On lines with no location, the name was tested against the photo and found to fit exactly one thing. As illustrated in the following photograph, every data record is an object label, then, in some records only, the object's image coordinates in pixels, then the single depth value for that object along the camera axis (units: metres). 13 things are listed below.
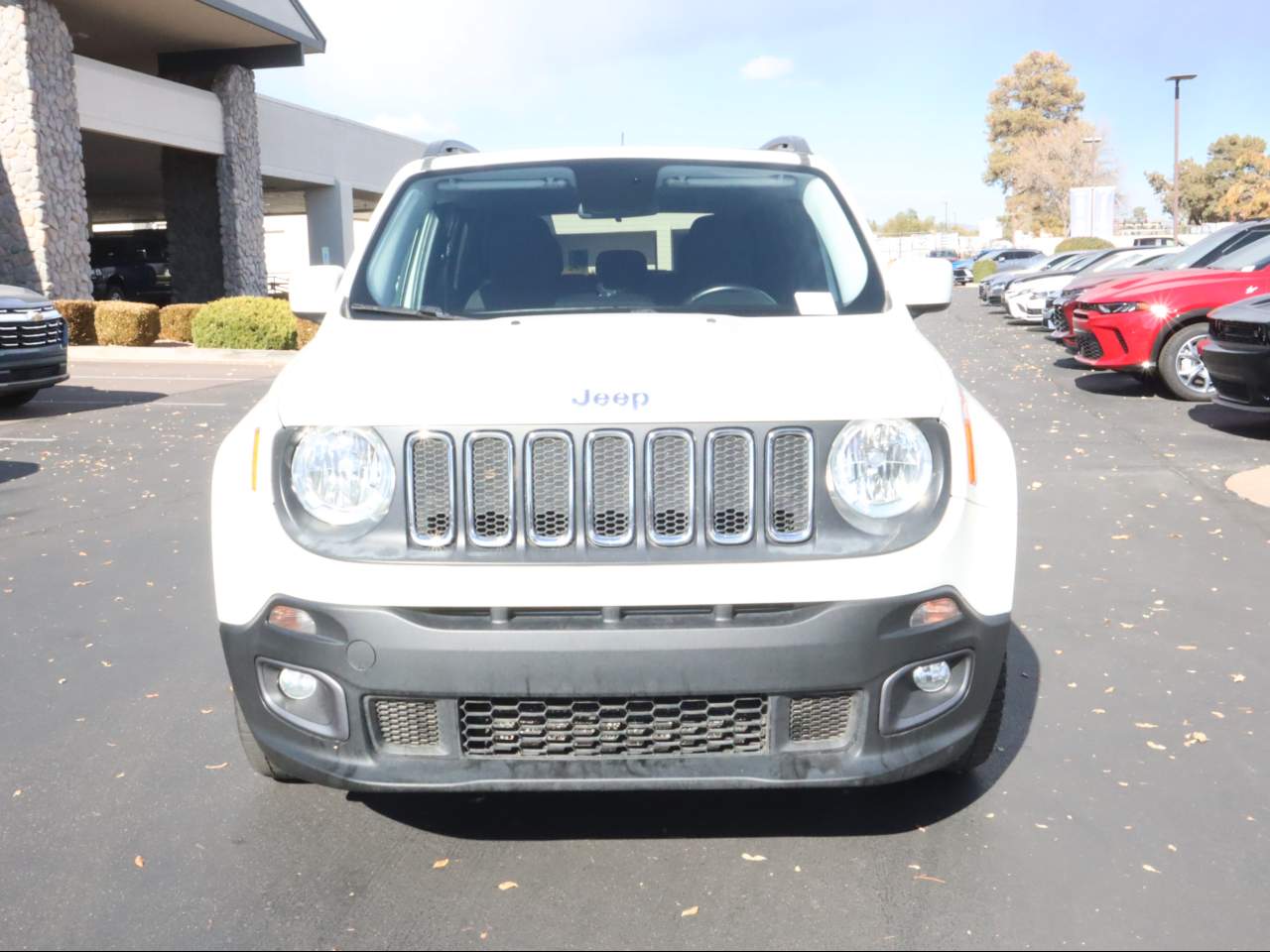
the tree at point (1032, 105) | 93.69
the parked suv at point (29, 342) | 12.67
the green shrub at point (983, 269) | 57.33
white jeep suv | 2.84
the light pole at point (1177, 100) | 44.31
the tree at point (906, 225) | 145.52
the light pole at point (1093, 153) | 81.38
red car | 12.74
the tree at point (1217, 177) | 81.56
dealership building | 21.09
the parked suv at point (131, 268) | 39.59
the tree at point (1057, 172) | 81.81
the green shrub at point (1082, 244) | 52.88
